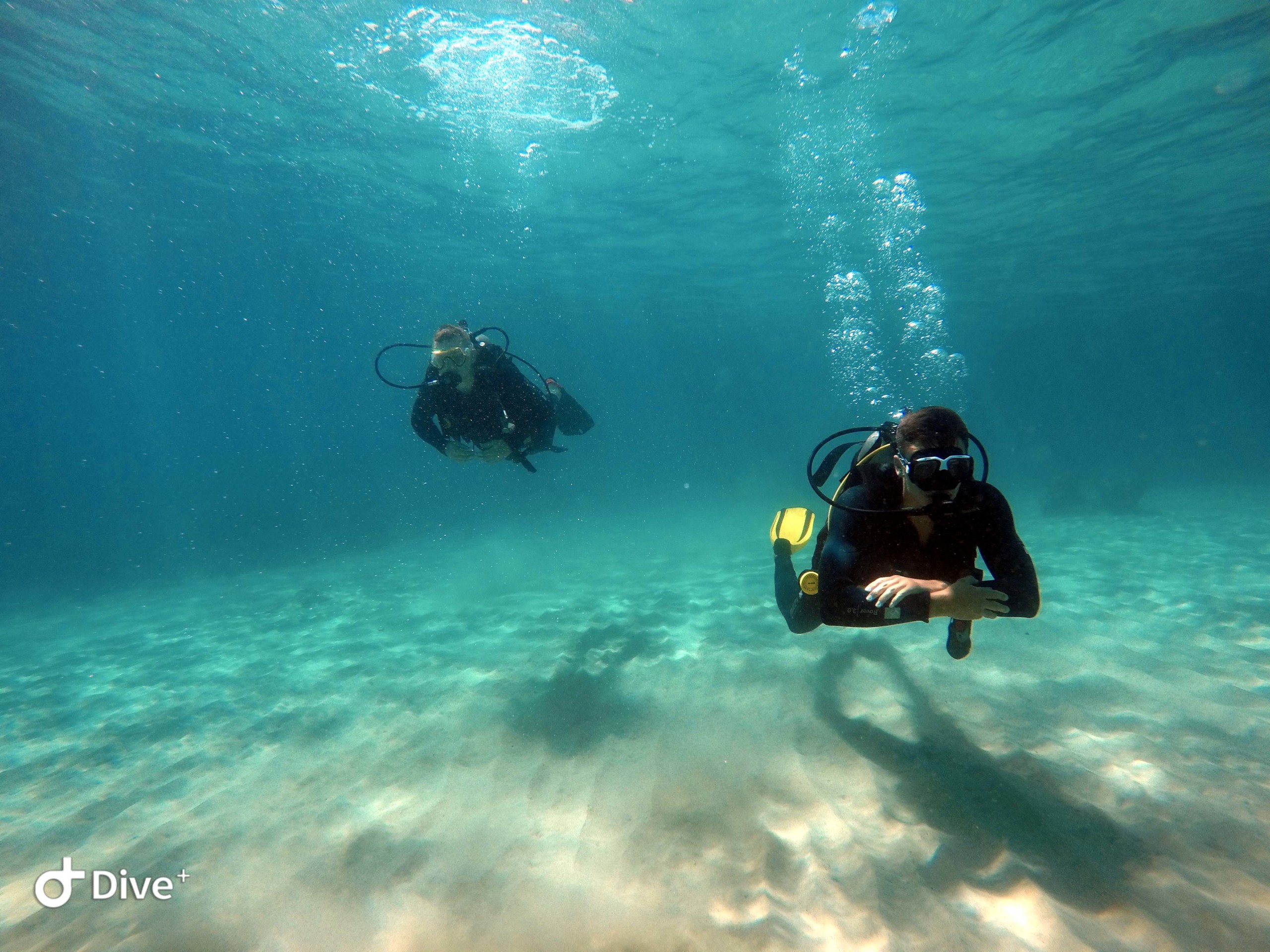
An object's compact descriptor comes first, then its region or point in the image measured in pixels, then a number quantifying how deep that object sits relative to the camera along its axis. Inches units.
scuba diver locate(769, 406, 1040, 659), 123.2
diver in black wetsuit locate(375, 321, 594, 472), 249.1
